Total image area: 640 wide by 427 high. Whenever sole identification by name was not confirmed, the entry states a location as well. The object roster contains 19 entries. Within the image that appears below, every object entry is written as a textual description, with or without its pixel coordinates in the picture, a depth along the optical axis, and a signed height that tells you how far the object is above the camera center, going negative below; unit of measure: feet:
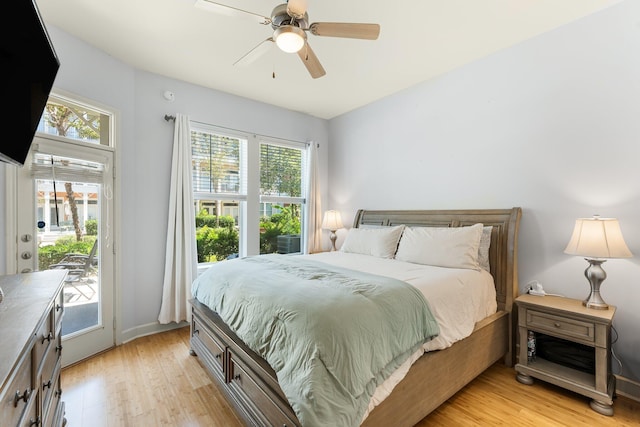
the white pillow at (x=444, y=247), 8.41 -1.09
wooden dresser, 2.67 -1.58
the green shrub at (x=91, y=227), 8.91 -0.46
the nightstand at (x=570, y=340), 6.41 -3.05
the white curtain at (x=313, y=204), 14.96 +0.39
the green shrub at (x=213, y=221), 12.07 -0.39
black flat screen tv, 3.77 +2.13
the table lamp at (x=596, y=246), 6.50 -0.81
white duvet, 5.99 -2.08
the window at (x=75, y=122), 8.06 +2.70
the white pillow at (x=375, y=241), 10.41 -1.13
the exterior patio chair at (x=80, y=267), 8.53 -1.67
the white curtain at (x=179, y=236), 10.73 -0.90
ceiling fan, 5.52 +3.82
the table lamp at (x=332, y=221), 14.25 -0.47
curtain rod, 10.85 +3.55
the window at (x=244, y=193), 12.15 +0.88
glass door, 7.61 -0.48
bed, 5.12 -3.24
